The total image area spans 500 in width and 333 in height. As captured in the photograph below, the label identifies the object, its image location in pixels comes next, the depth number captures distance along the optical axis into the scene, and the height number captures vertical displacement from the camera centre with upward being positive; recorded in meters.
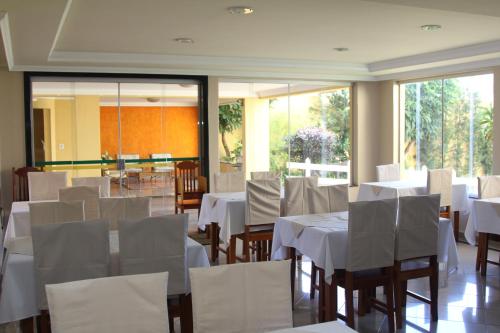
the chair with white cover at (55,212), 4.17 -0.48
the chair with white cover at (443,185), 6.97 -0.51
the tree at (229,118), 8.80 +0.56
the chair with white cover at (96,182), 6.34 -0.36
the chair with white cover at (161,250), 3.43 -0.67
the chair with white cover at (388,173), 8.11 -0.39
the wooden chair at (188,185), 7.82 -0.54
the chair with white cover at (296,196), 5.75 -0.52
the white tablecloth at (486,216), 5.59 -0.76
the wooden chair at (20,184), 7.29 -0.43
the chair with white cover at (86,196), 5.13 -0.44
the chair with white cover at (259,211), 5.57 -0.66
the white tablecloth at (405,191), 6.99 -0.59
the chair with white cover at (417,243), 4.16 -0.78
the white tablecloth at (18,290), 3.33 -0.89
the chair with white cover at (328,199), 5.17 -0.50
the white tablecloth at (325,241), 4.00 -0.76
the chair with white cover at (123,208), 4.52 -0.49
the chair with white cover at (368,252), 3.92 -0.79
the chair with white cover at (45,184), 6.43 -0.39
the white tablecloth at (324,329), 2.14 -0.76
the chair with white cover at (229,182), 6.84 -0.42
